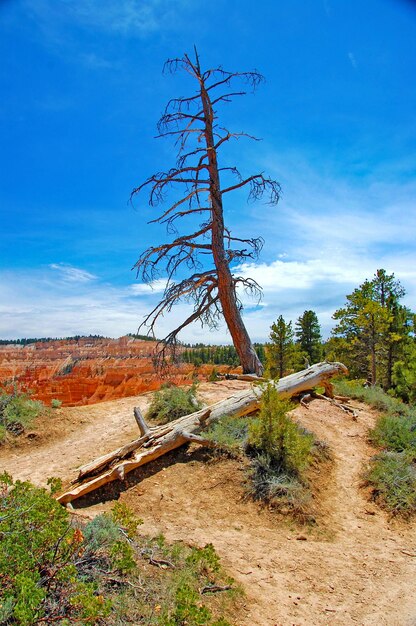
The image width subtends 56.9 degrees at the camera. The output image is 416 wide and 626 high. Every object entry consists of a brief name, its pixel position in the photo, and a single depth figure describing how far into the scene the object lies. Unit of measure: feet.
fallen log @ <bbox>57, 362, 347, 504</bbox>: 18.38
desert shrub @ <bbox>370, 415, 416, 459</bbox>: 23.82
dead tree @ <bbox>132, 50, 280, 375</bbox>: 38.91
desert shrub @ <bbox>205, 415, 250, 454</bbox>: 21.25
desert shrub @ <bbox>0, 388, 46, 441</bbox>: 25.94
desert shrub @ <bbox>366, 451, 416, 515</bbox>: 18.65
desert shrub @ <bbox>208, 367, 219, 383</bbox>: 37.96
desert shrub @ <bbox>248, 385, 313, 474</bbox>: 19.54
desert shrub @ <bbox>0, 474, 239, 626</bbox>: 7.98
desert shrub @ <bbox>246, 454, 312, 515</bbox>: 17.57
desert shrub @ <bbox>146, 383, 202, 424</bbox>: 26.09
